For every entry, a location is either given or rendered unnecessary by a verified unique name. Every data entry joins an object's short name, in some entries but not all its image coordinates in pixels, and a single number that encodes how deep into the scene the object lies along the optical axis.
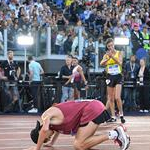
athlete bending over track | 8.26
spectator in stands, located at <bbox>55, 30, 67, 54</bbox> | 20.38
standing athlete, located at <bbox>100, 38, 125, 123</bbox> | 12.93
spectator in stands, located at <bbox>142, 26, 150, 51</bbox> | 21.19
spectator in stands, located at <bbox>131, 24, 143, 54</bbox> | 21.28
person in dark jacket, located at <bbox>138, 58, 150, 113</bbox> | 17.45
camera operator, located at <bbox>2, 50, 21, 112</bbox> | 16.44
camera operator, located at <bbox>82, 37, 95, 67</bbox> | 19.81
